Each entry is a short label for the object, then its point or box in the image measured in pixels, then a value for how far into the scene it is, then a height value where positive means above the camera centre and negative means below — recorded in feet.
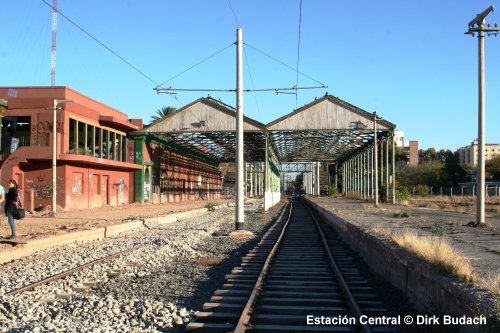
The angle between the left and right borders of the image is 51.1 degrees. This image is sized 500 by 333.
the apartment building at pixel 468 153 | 505.04 +30.97
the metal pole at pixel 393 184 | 145.72 -0.93
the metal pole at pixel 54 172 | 86.63 +1.42
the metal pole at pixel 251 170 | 340.31 +7.55
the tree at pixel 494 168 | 334.19 +8.48
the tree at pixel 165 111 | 247.70 +33.40
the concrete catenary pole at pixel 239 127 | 69.00 +7.17
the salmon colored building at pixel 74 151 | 107.45 +7.06
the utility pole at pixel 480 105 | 62.23 +9.13
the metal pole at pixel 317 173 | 322.16 +4.72
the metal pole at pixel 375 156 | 127.24 +6.30
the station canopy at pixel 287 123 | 143.74 +16.18
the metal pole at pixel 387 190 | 157.42 -2.69
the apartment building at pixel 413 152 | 484.33 +27.33
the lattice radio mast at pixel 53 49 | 152.29 +39.59
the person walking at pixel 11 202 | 50.67 -2.03
